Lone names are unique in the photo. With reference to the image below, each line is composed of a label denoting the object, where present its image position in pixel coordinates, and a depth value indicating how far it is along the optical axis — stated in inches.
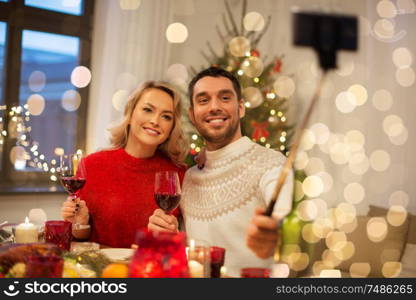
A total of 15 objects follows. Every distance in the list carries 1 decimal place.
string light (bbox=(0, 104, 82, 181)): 130.6
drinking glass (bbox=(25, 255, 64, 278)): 33.7
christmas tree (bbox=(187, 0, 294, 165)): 126.6
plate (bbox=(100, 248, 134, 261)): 52.1
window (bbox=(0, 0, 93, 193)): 131.5
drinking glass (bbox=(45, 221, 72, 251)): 55.0
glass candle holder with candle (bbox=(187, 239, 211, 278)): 38.9
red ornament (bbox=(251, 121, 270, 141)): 125.2
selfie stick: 23.4
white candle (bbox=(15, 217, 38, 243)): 55.6
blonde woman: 76.5
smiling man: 63.7
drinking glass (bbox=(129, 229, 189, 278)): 29.7
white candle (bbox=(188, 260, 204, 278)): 37.3
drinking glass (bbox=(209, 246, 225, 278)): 40.6
